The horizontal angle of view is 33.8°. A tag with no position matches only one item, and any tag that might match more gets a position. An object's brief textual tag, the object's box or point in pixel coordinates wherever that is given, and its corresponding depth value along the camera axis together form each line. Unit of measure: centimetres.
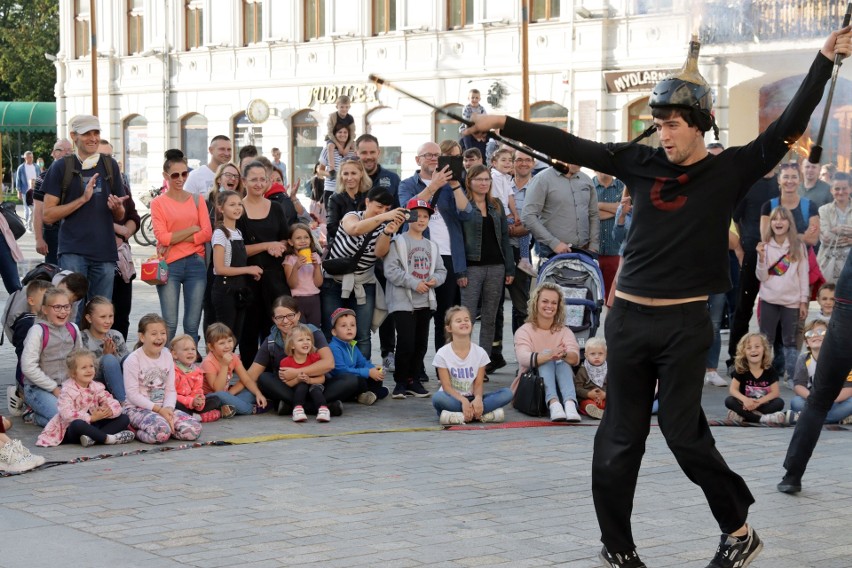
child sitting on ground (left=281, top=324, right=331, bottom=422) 995
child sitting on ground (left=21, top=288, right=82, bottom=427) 916
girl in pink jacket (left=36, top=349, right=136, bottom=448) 877
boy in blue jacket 1046
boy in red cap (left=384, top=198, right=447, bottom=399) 1111
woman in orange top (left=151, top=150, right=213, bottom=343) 1102
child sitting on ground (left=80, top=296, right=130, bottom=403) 971
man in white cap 1077
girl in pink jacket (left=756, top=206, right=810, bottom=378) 1194
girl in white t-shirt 986
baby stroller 1159
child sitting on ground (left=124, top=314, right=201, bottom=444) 895
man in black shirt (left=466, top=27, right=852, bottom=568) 555
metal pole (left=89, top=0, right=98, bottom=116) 3150
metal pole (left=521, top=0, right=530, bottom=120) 2562
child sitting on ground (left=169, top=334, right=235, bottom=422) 963
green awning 4869
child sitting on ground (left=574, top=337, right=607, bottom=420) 1023
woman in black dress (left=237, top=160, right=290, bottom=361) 1105
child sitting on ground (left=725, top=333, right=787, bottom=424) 996
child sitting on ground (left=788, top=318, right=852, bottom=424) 983
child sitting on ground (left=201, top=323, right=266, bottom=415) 1001
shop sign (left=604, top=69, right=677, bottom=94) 2795
